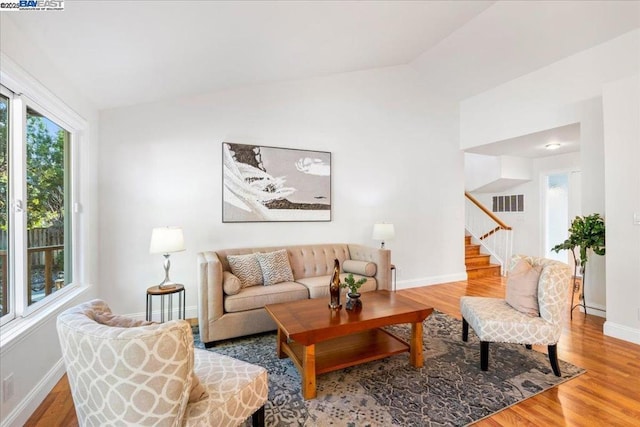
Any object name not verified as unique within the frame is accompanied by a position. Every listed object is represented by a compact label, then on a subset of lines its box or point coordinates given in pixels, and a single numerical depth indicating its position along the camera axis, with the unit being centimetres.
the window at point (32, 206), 190
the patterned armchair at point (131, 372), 104
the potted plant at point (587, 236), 338
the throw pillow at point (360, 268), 363
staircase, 568
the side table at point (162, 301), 281
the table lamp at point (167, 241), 283
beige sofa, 283
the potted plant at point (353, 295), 251
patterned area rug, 185
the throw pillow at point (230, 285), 291
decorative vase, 253
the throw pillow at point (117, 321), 129
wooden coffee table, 203
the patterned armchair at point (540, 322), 223
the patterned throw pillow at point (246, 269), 324
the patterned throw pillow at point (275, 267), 331
